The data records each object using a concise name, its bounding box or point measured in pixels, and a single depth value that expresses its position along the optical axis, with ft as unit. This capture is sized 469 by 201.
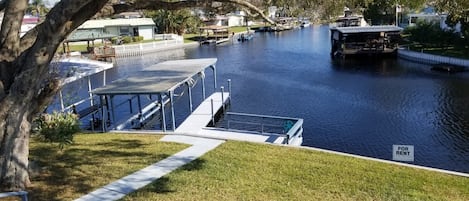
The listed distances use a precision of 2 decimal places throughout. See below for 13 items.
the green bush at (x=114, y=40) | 211.86
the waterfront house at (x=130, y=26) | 228.43
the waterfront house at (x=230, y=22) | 315.58
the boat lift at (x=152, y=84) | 62.75
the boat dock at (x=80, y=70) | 66.88
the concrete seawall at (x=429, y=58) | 125.49
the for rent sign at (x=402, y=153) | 38.60
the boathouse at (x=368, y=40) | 158.61
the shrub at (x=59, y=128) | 35.88
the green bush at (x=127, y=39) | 213.87
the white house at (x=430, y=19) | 165.44
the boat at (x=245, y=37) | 235.85
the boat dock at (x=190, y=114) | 61.46
